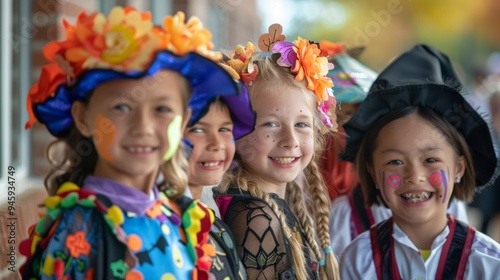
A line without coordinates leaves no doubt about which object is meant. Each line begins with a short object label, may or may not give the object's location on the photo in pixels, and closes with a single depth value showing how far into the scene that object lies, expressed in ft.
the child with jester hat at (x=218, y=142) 8.42
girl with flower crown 9.36
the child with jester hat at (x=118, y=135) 6.68
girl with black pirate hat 10.68
